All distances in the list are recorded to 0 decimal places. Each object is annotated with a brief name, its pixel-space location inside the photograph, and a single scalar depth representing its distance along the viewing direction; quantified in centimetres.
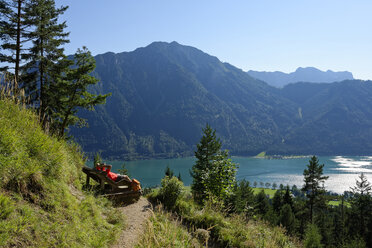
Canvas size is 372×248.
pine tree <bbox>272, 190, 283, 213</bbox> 6693
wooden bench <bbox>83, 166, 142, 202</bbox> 931
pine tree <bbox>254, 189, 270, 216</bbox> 6885
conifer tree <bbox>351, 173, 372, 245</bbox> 4684
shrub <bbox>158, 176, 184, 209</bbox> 1028
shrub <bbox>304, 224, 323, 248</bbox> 2622
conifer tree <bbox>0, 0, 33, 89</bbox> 1388
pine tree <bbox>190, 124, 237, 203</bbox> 1241
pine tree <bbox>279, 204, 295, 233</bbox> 5262
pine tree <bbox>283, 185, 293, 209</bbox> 6444
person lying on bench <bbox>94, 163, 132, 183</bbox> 988
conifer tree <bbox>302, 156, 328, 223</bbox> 3766
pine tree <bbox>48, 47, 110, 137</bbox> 1700
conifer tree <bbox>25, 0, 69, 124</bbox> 1684
